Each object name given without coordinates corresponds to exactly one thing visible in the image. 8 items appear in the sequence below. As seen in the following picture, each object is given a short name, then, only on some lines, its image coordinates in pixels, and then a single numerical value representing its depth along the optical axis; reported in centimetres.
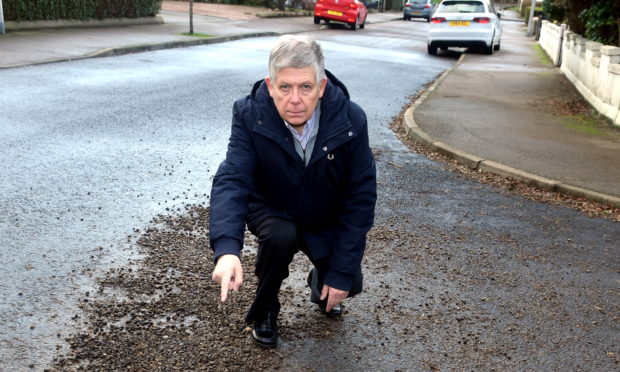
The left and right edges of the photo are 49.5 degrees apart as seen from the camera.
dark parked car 4806
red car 3038
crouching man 288
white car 2036
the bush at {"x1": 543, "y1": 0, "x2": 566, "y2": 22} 2245
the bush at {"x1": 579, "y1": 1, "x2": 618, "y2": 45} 1240
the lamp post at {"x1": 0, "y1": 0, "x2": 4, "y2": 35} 1576
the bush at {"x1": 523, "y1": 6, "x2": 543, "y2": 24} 4894
